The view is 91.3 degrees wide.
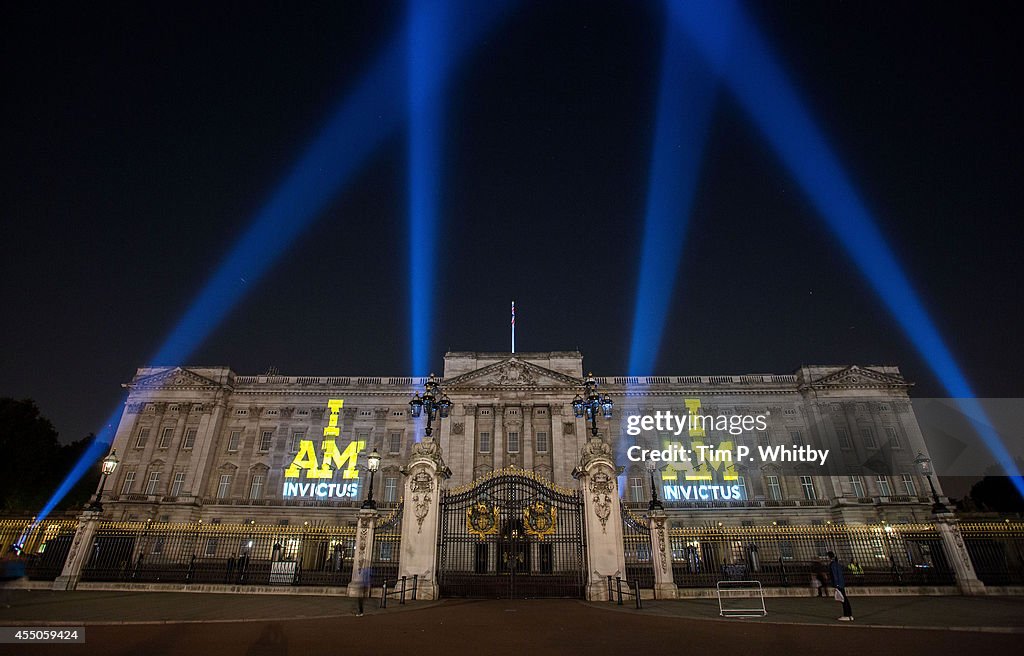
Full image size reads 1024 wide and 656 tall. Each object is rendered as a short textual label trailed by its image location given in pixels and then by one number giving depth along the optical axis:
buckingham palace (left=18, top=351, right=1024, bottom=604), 46.91
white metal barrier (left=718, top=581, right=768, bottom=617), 13.52
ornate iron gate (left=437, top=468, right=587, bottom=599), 18.48
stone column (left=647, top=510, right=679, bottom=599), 17.81
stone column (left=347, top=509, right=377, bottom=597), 17.57
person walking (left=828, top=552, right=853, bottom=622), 12.34
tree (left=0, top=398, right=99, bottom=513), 45.50
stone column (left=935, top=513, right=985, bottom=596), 18.97
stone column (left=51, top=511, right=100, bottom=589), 19.08
